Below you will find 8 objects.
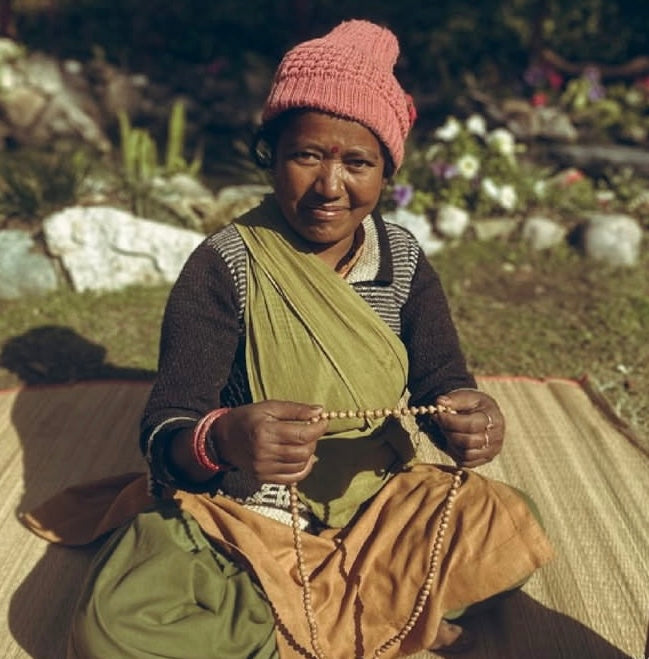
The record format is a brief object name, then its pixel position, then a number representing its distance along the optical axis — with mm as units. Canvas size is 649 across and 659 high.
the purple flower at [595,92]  7512
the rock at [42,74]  7859
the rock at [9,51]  7836
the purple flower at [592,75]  7520
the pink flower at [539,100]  7316
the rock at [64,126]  7660
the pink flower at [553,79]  7637
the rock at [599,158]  6750
